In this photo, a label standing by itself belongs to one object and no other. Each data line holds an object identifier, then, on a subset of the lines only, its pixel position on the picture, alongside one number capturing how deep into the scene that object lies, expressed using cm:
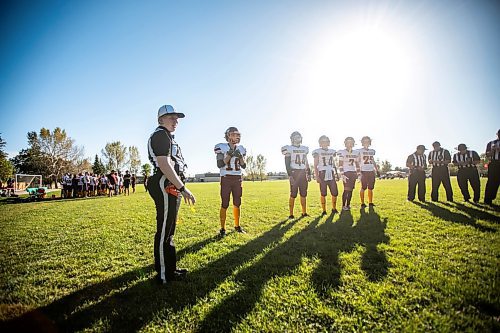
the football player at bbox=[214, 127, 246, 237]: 642
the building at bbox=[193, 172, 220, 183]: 10600
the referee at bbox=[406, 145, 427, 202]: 1105
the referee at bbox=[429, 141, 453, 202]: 1058
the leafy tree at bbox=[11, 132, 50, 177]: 6031
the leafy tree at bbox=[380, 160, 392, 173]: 9731
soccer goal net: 3966
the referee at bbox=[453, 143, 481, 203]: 998
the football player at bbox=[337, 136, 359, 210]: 915
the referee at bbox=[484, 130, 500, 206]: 897
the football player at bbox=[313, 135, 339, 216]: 882
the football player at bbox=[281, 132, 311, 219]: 825
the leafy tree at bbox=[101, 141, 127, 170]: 7475
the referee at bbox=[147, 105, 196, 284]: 338
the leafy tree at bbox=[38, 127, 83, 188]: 6025
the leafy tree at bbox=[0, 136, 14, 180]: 3123
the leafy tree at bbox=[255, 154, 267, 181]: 10288
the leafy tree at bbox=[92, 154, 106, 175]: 7688
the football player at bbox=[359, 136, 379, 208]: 966
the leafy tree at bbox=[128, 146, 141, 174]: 8038
